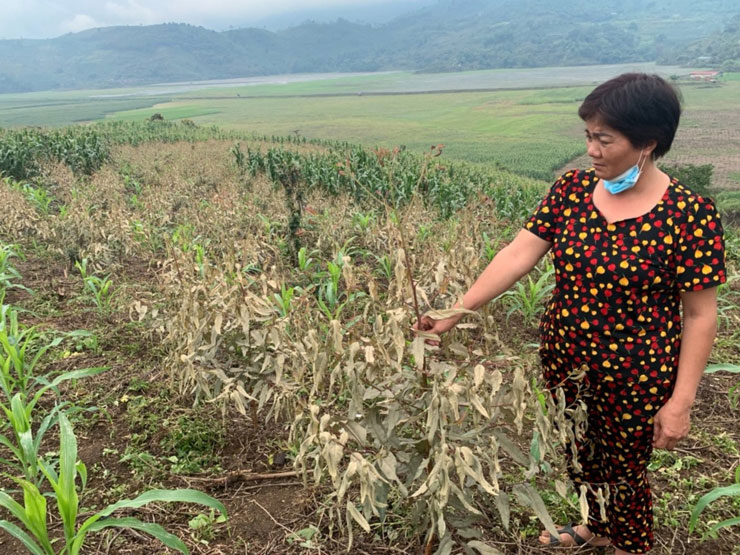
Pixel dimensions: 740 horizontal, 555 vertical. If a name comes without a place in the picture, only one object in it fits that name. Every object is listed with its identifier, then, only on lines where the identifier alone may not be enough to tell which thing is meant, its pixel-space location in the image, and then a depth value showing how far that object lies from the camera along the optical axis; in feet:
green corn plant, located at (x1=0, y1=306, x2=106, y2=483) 7.02
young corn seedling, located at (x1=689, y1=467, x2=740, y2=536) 6.02
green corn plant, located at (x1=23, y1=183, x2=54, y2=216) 24.18
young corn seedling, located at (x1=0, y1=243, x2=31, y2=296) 14.43
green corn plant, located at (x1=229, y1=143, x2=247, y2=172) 38.71
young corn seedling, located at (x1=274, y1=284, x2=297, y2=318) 10.85
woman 5.09
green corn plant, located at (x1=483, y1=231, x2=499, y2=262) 15.89
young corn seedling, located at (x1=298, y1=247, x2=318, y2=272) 16.29
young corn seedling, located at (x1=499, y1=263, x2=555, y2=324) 13.84
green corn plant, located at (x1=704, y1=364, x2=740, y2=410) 8.54
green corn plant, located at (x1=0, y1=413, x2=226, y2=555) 5.36
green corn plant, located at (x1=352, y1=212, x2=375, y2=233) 20.21
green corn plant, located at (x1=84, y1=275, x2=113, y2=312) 13.99
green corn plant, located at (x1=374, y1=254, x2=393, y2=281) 16.02
